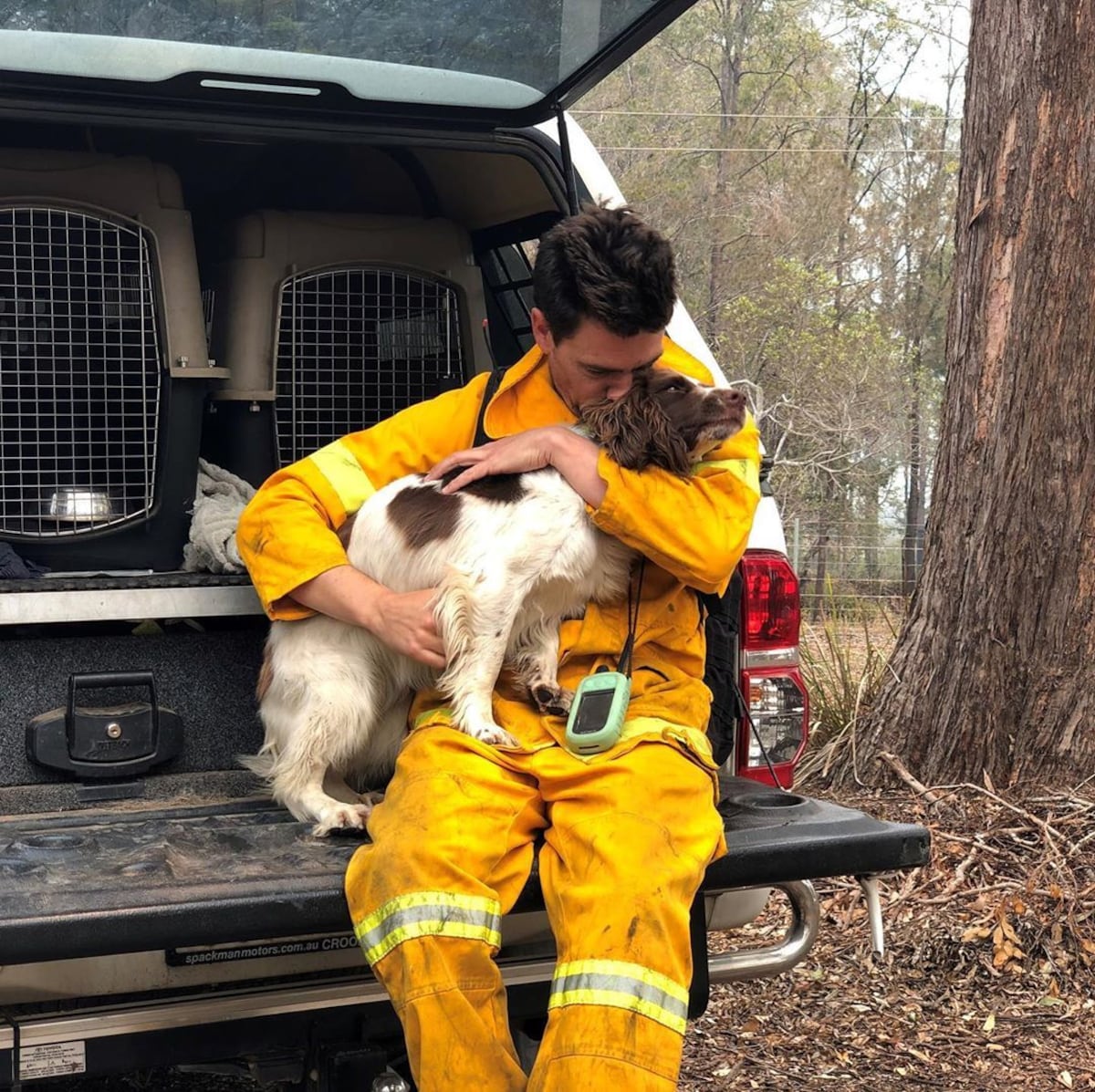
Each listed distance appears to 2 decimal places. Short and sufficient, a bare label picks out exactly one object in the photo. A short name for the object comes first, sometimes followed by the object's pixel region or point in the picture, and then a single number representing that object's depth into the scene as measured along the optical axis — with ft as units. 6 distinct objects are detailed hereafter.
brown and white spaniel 9.52
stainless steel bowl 11.48
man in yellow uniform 7.67
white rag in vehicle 10.46
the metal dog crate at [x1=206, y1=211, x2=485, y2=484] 12.34
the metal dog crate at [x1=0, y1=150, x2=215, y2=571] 11.31
